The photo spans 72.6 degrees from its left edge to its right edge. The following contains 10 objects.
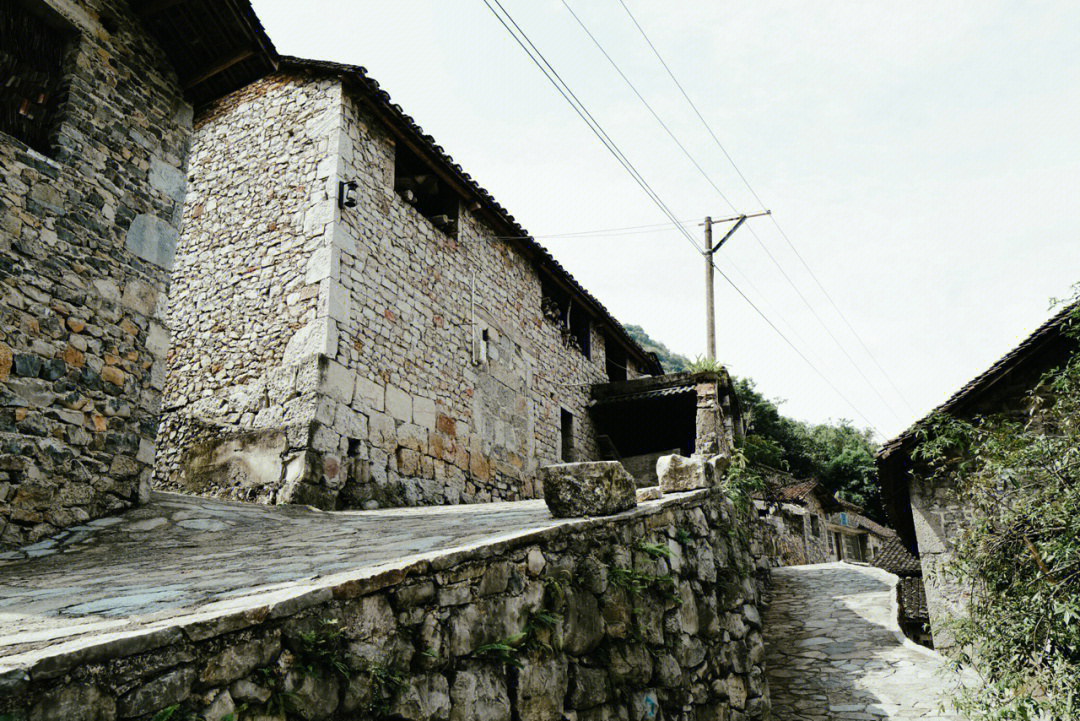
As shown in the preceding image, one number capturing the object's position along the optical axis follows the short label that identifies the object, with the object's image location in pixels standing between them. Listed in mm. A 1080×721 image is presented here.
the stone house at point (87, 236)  4891
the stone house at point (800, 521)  18170
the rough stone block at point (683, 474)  5941
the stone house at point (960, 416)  7824
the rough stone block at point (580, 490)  4258
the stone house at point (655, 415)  12719
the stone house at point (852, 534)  26391
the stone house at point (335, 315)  7621
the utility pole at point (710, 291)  14844
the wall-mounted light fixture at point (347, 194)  8242
